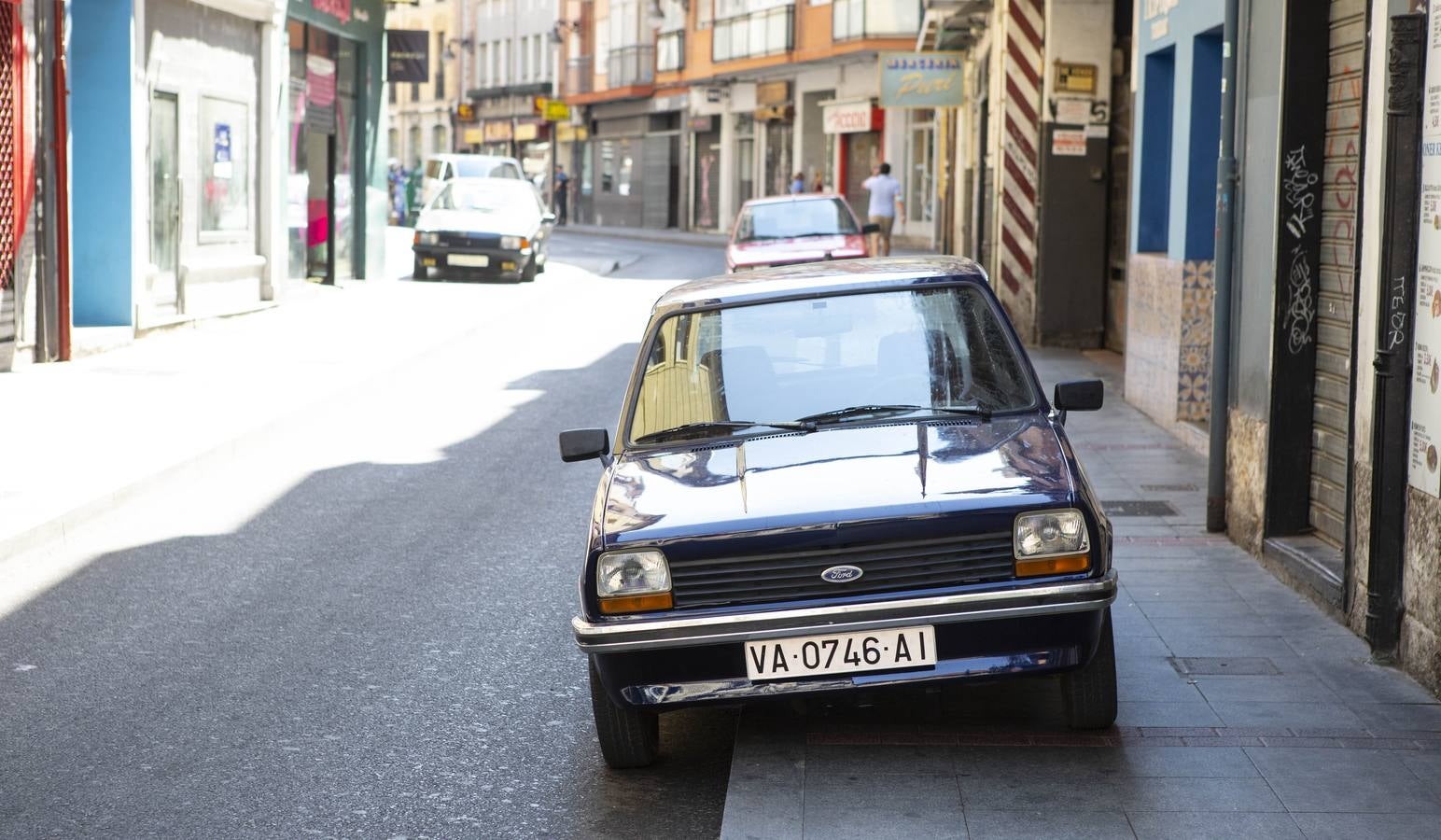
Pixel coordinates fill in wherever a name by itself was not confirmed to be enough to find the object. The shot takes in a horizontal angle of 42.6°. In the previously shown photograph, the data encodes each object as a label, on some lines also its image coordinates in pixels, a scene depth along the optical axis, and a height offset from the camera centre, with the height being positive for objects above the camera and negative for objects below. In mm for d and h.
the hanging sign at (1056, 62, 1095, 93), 19406 +1721
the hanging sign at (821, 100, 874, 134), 48562 +3208
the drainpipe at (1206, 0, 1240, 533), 9328 -264
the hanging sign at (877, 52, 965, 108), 28641 +2460
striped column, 20969 +1073
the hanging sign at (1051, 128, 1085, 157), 19516 +1031
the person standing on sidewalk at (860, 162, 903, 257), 35156 +723
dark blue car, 5234 -954
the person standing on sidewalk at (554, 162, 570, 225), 68812 +1649
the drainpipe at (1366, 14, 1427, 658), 6445 -326
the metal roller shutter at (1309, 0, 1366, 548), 8125 -114
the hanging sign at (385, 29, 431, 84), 30828 +2963
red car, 20578 +54
